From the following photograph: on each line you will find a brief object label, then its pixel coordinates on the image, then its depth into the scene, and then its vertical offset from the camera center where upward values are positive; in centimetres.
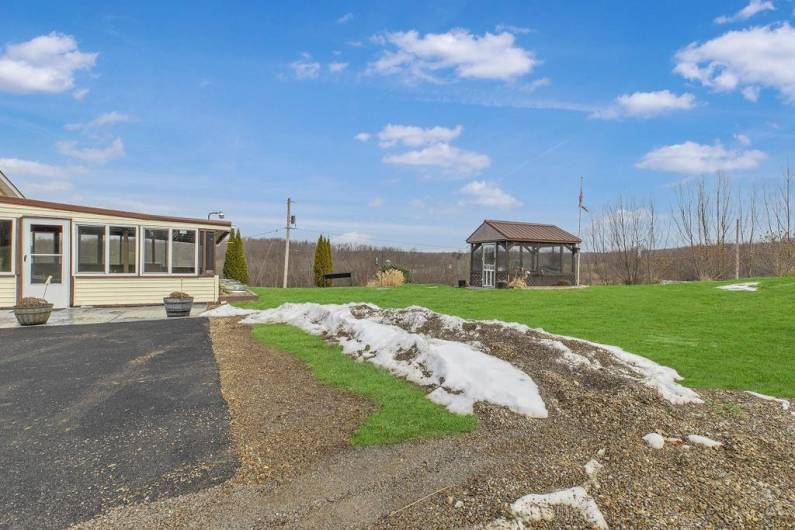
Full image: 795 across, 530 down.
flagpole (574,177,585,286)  2033 +197
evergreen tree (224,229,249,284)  2220 -4
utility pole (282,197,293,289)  2464 +192
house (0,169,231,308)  1100 +15
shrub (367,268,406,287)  2141 -78
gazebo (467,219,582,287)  1955 +43
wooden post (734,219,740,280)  2041 +26
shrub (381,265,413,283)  2439 -41
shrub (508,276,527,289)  1892 -82
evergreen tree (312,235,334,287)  2472 +11
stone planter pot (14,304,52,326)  868 -107
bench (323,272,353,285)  2318 -70
